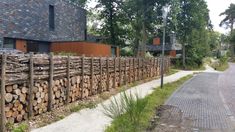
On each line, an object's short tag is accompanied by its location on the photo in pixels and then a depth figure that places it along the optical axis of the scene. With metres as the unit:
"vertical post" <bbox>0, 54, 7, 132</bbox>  3.55
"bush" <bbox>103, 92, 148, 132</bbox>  3.42
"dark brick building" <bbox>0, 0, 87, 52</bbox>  11.08
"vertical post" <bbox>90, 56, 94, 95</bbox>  6.34
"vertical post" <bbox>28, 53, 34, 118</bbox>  4.20
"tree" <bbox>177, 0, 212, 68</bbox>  20.32
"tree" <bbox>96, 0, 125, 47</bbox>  20.97
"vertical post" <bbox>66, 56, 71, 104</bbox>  5.28
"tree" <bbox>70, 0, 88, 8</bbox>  22.20
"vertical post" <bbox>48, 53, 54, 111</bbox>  4.73
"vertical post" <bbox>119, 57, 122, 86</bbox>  8.24
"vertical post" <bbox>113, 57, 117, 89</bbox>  7.78
